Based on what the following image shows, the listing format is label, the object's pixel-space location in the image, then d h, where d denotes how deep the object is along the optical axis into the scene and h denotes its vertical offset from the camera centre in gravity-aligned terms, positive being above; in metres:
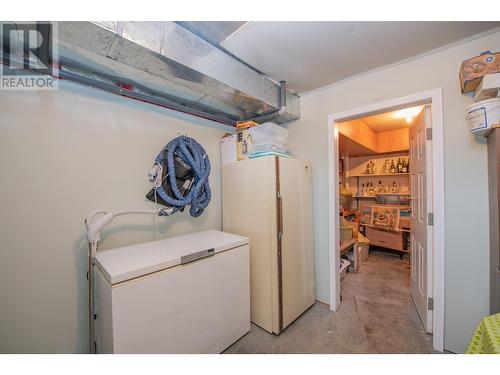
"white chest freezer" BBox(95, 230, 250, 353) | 1.03 -0.67
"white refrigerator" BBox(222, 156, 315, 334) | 1.70 -0.40
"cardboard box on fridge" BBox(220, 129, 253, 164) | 1.94 +0.45
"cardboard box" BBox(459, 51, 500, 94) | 1.17 +0.74
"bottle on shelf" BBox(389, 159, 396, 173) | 3.91 +0.38
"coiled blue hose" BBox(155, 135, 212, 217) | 1.59 +0.15
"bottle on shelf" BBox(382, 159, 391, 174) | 3.98 +0.41
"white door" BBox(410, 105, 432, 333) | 1.66 -0.31
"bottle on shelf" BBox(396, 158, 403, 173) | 3.83 +0.39
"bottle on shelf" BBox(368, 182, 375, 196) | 4.19 -0.10
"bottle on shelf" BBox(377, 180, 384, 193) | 4.02 -0.03
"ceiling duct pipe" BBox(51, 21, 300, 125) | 1.05 +0.84
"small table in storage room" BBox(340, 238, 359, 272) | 2.88 -0.97
